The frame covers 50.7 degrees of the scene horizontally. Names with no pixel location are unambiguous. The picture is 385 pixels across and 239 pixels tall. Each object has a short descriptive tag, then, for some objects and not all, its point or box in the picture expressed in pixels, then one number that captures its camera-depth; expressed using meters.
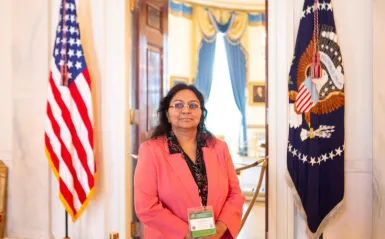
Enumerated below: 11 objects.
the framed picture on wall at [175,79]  8.18
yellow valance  8.70
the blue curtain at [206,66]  8.76
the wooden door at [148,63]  3.94
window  8.98
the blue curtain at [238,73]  8.95
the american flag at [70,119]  3.63
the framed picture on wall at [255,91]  9.11
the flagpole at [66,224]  3.74
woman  2.22
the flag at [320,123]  3.21
